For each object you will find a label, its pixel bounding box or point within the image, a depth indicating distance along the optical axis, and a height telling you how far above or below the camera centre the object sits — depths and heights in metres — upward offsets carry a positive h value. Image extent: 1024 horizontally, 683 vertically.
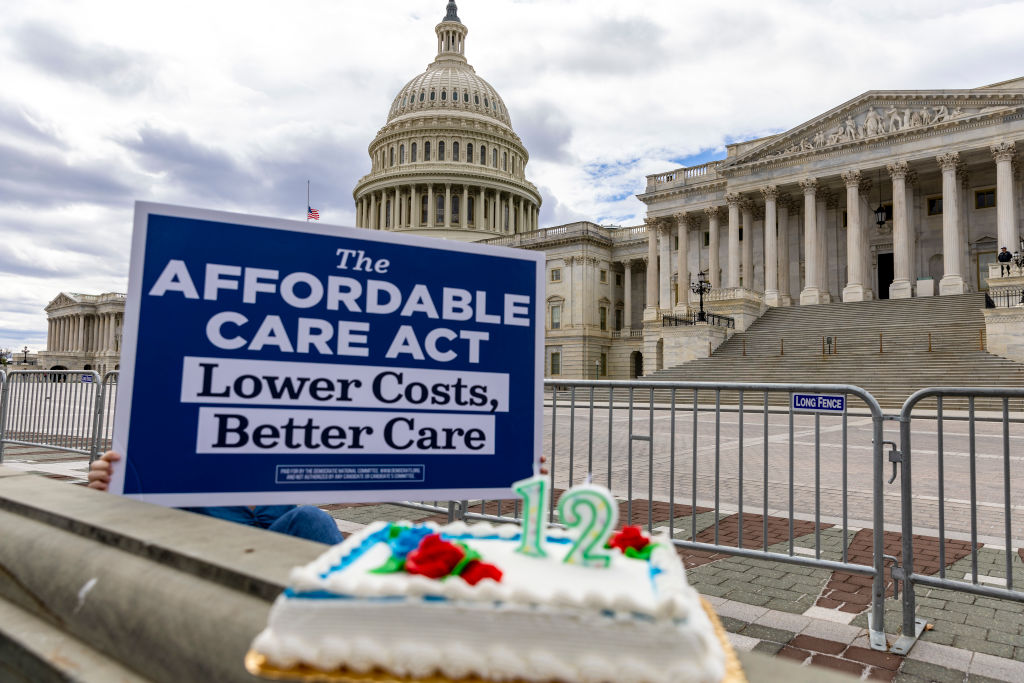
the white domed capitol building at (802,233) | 34.97 +11.95
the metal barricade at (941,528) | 3.35 -0.68
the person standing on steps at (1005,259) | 27.91 +6.60
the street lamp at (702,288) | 35.72 +6.76
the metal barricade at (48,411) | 9.02 -0.40
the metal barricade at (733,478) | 3.98 -0.98
